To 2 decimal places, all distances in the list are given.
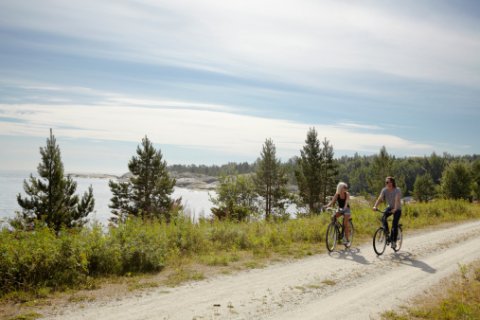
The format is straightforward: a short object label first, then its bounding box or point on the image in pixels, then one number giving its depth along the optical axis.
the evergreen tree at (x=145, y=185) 46.88
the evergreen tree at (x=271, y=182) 55.97
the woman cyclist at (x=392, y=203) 11.71
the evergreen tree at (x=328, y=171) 56.47
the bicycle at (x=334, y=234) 11.37
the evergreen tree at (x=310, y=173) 53.91
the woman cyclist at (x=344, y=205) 11.91
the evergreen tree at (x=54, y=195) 36.84
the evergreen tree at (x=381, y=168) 47.94
